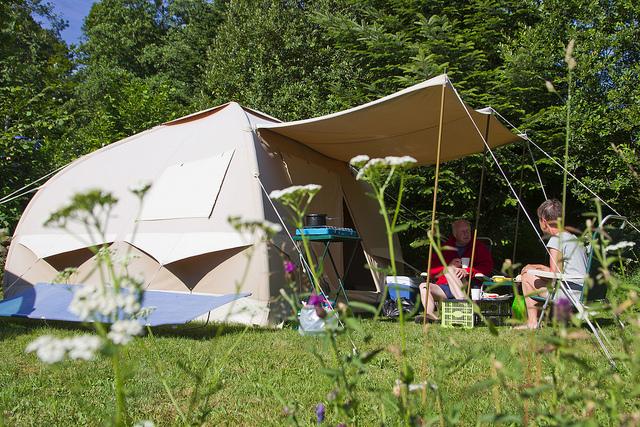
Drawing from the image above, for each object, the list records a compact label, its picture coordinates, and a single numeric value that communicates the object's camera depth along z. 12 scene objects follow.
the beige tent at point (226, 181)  4.57
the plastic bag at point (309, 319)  3.65
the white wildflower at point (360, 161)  1.24
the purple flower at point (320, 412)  1.17
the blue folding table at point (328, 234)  4.21
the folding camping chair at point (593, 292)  3.64
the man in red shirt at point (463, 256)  4.96
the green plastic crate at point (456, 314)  4.41
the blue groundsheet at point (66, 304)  3.62
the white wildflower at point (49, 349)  0.79
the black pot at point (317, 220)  4.43
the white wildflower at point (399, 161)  1.13
